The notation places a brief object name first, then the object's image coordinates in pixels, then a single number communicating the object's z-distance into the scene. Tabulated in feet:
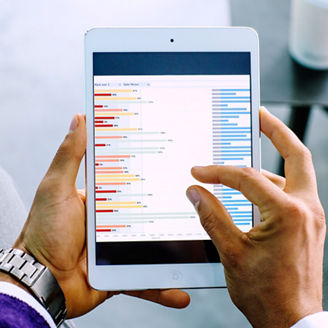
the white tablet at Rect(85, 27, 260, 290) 2.48
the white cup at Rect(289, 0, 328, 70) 2.73
